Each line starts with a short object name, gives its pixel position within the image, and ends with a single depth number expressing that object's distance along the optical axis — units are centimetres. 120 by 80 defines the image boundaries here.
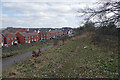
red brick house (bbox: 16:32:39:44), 3366
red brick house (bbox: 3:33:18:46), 2995
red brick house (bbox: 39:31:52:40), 4533
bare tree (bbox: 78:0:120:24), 621
